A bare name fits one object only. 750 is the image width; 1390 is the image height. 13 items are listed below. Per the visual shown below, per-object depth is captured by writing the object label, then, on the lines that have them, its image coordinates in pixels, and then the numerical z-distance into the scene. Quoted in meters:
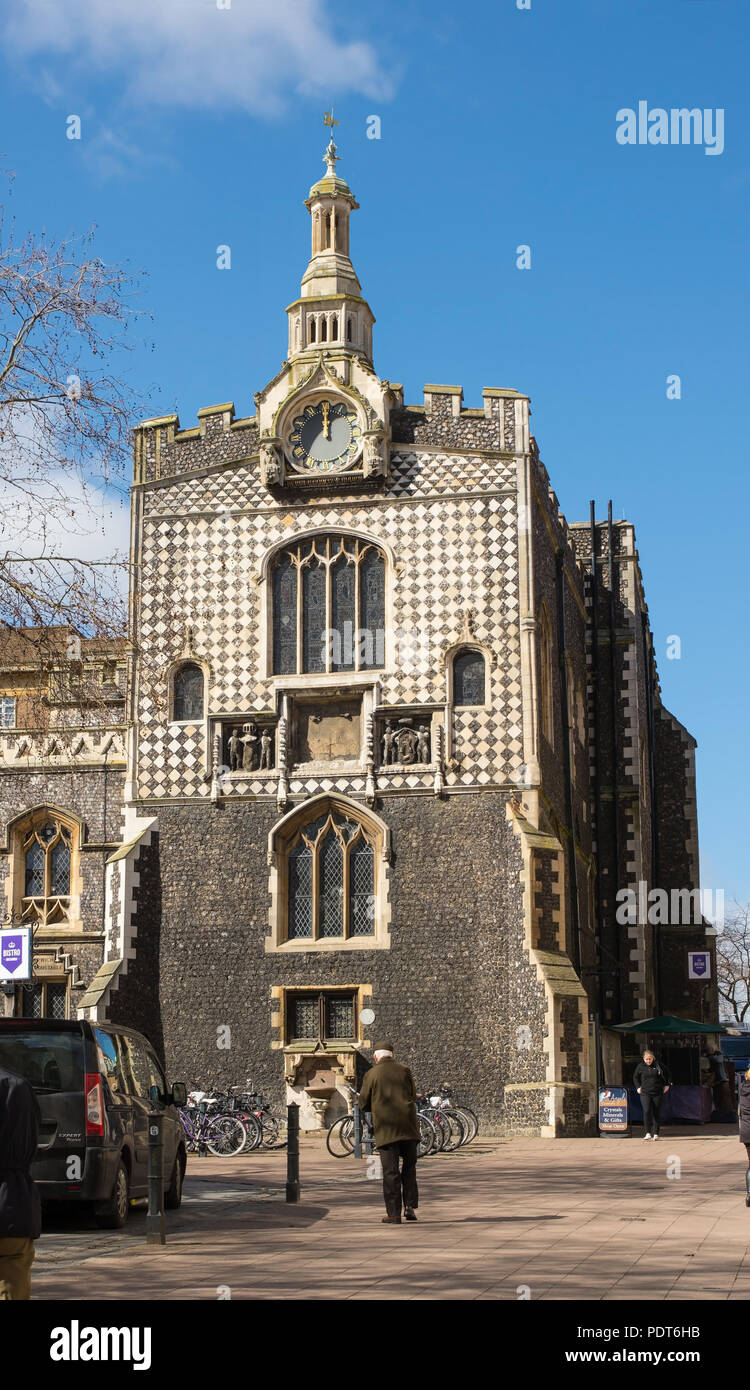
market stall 33.59
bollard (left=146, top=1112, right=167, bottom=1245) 13.29
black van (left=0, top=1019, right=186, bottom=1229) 14.05
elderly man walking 14.59
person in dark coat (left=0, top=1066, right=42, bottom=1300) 7.68
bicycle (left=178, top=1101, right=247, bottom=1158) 25.70
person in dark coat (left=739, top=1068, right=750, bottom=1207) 16.34
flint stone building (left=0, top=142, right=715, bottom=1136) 28.83
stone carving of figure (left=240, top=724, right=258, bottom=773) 30.64
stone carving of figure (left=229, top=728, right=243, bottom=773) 30.70
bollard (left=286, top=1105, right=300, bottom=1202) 17.08
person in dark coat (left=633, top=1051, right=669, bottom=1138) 27.31
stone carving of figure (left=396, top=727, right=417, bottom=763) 30.00
